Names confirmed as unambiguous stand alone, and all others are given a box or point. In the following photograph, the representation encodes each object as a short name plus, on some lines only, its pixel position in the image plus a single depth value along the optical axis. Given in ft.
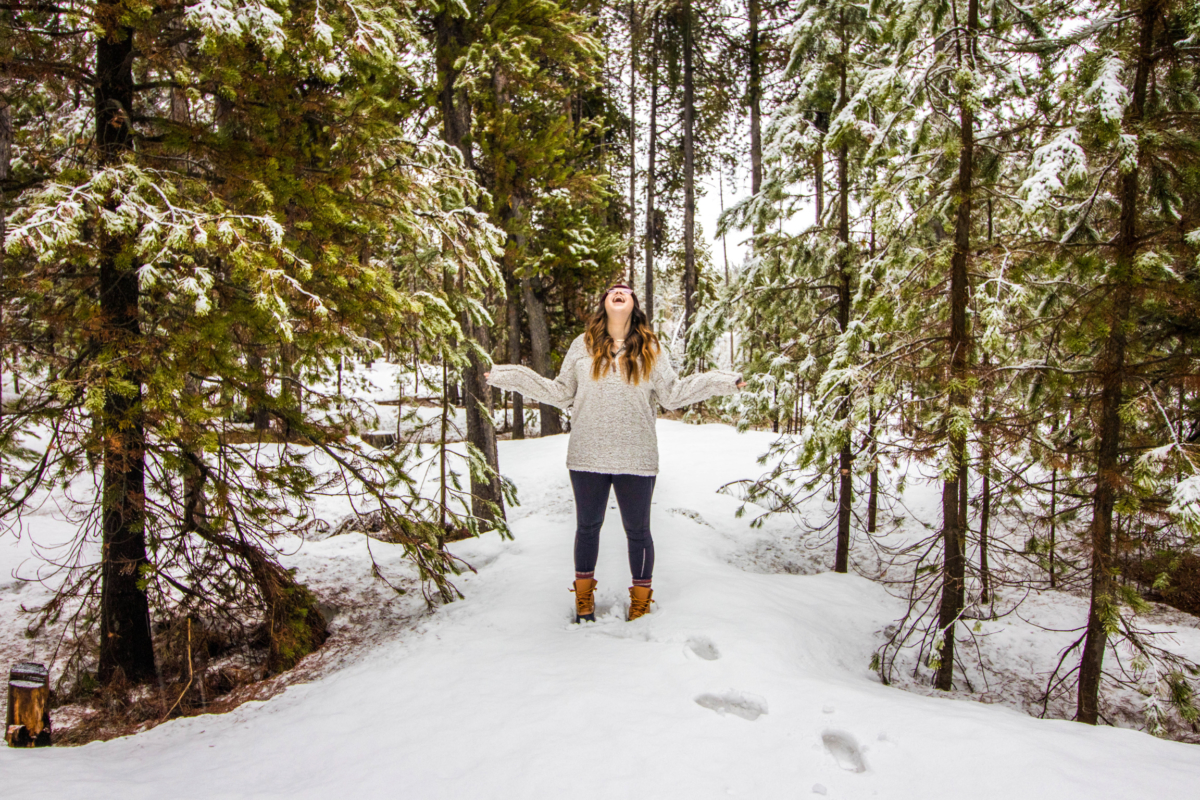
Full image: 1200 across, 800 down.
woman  13.85
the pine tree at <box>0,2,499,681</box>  11.44
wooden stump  10.55
